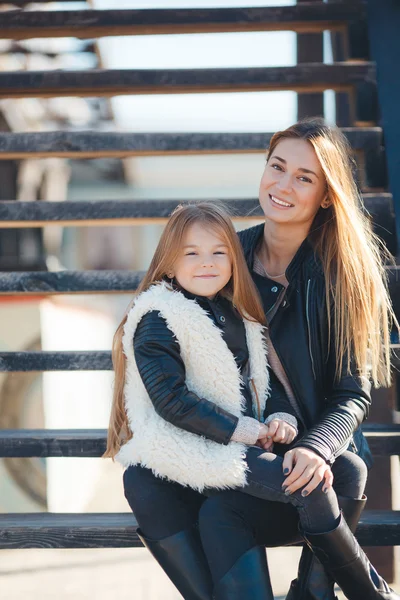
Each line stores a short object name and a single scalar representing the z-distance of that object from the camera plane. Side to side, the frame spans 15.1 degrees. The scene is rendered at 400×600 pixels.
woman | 2.70
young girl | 2.71
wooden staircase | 3.12
